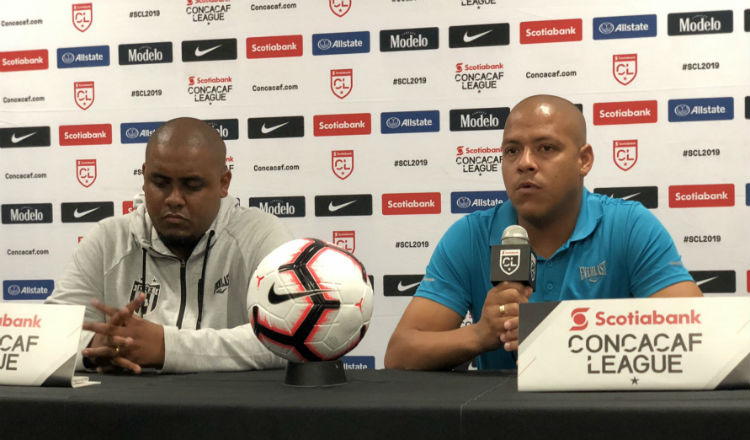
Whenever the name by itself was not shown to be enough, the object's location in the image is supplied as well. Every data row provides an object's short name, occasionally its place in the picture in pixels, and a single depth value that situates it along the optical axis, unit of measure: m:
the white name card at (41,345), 1.41
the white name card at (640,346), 1.22
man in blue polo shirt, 1.86
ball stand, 1.40
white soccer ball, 1.34
